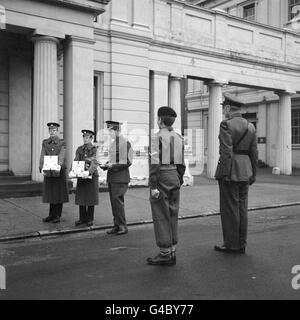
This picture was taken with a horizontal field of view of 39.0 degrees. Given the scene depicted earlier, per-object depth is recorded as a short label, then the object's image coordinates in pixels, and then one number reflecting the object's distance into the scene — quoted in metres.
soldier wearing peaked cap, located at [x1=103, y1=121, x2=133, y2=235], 7.54
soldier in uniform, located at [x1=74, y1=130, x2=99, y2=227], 7.90
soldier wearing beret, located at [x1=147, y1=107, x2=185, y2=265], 5.56
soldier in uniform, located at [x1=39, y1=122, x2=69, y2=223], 8.19
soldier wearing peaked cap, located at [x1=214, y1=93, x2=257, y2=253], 6.09
